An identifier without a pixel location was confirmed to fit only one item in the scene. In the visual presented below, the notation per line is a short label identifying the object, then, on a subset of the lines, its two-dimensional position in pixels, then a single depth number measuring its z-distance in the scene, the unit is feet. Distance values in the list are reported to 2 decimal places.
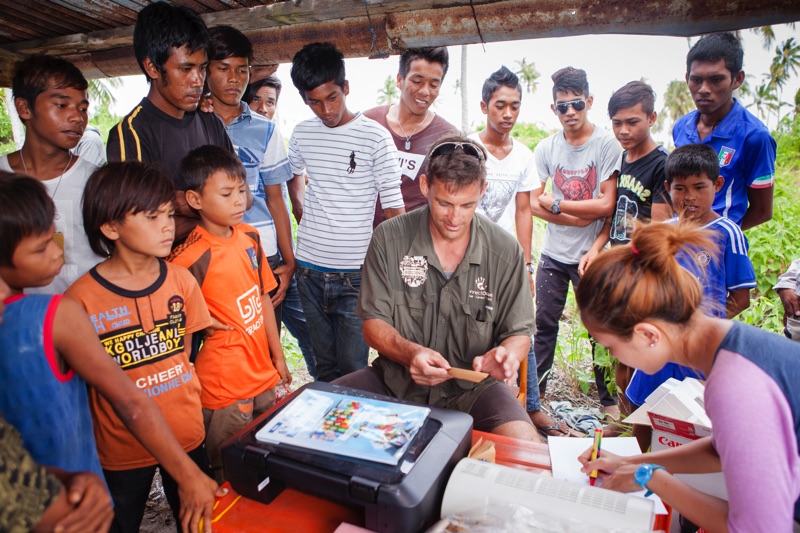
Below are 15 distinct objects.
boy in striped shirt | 9.51
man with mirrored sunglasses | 11.43
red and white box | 4.87
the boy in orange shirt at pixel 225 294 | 6.66
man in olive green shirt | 6.82
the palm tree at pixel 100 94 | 47.47
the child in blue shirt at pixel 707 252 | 7.39
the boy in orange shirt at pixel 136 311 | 5.37
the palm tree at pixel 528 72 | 124.36
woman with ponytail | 3.46
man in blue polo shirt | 8.91
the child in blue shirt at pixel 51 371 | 4.00
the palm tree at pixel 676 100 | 114.11
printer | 3.71
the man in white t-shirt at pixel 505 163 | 11.20
